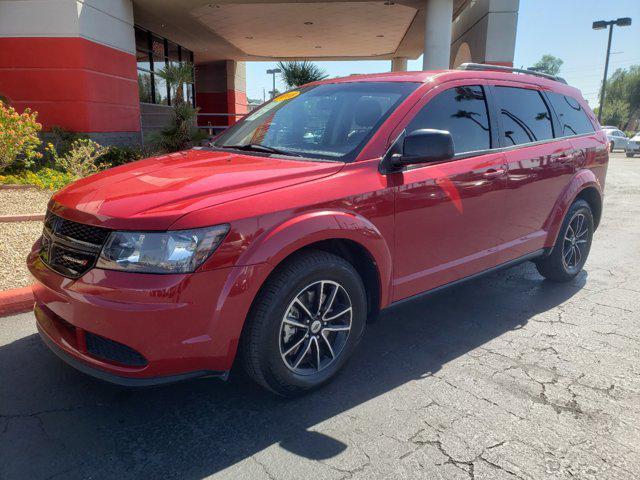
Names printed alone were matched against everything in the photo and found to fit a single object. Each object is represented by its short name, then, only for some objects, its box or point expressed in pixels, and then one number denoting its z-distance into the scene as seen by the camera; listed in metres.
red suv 2.29
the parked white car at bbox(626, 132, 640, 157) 26.41
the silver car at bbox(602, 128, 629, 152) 29.83
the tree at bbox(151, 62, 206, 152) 11.84
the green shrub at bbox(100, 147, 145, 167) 10.34
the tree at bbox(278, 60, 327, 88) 16.23
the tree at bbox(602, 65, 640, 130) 55.38
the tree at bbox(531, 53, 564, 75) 95.16
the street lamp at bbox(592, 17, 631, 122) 29.59
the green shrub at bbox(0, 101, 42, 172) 7.76
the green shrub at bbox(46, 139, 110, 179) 8.52
